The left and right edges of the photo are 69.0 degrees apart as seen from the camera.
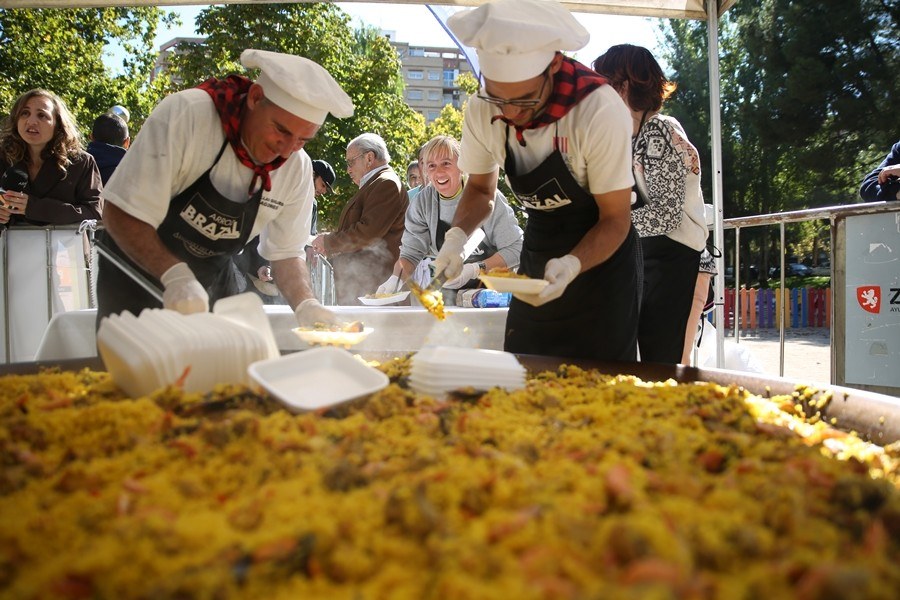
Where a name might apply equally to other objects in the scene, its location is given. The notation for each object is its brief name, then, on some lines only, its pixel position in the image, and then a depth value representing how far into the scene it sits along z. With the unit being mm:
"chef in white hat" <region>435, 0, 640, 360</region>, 2469
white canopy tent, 4781
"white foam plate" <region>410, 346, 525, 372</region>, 1982
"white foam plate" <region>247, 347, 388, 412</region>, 1705
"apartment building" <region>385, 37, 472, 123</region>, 84562
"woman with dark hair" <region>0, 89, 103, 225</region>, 5176
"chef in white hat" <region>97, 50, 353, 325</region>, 2604
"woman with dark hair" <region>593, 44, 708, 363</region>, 3629
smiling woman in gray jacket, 5172
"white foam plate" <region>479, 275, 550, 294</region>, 2398
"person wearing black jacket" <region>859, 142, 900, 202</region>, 4609
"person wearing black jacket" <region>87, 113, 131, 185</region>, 6289
